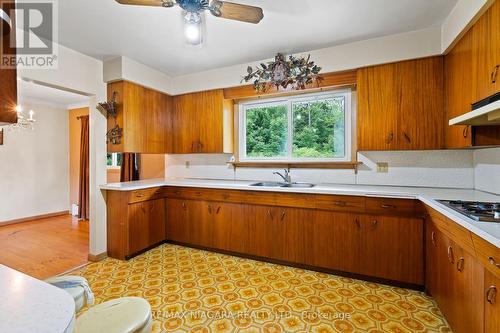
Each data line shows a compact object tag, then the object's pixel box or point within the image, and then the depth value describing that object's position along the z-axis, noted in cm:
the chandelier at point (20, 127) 440
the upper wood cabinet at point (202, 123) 344
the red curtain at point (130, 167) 414
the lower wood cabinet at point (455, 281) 131
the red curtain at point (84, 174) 497
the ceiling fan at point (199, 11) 151
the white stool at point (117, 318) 96
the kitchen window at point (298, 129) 307
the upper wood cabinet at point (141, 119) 305
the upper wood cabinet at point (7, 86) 60
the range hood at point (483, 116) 122
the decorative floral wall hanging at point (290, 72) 280
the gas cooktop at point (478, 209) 131
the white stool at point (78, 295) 102
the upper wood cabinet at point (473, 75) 161
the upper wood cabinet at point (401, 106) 237
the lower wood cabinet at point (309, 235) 224
